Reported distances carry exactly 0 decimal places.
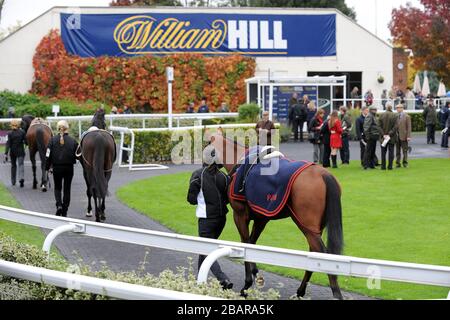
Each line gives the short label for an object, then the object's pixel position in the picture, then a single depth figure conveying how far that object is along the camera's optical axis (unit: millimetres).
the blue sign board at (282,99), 31141
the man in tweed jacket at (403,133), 20703
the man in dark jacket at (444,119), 26188
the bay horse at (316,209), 7684
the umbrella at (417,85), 44331
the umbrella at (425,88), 41831
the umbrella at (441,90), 40219
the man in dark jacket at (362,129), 20688
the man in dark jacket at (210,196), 8469
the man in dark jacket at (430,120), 27625
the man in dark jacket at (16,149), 18125
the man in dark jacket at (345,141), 21422
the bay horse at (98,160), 12875
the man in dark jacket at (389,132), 20188
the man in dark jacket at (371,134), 20062
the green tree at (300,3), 52031
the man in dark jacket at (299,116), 28516
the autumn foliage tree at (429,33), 36812
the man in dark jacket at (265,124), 20422
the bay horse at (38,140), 17250
